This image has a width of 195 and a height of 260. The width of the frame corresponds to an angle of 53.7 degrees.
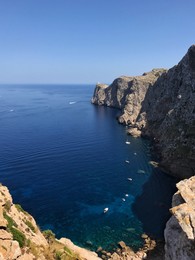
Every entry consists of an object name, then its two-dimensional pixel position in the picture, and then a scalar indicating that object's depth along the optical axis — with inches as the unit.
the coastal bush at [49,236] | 1265.1
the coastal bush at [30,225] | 1179.4
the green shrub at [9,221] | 989.7
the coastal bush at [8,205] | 1091.9
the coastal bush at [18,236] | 945.9
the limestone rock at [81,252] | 1348.0
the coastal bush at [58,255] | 1067.5
